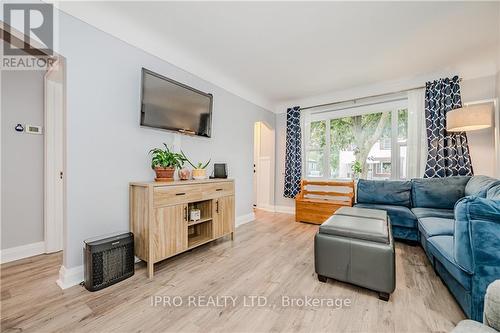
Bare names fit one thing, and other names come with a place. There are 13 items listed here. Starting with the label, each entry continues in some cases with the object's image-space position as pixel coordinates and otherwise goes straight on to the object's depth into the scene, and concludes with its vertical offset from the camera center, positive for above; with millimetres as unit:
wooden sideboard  1931 -500
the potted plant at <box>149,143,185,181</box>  2246 +29
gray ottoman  1589 -702
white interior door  4930 +14
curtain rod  3368 +1255
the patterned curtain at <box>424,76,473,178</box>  2969 +425
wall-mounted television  2260 +737
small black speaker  3143 -66
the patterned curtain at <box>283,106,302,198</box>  4445 +267
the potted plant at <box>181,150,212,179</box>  2654 -81
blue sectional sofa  1252 -532
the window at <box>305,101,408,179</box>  3619 +470
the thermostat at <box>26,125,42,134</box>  2332 +423
